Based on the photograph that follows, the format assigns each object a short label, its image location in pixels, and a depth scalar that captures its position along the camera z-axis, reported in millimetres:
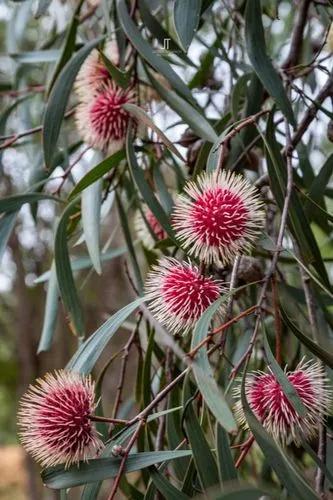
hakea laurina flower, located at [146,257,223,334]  667
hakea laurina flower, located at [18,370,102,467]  643
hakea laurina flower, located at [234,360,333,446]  655
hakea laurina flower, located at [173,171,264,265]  657
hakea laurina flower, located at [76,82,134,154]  841
